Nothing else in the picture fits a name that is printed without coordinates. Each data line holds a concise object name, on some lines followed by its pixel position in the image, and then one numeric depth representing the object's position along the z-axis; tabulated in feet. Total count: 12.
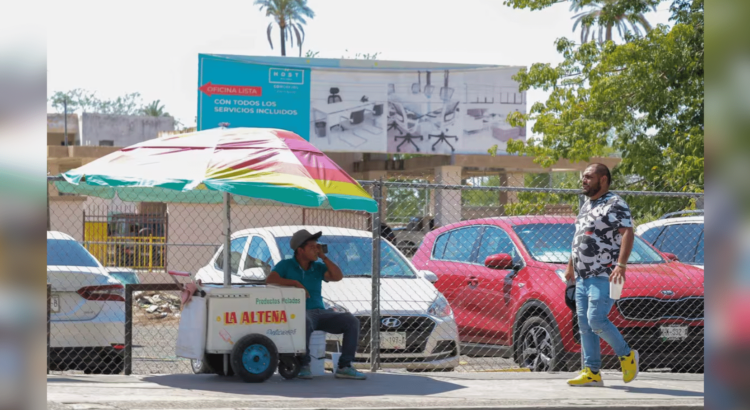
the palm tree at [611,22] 132.67
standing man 49.52
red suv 60.13
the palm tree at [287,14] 392.88
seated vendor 53.98
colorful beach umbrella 46.85
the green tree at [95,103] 624.06
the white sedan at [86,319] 54.65
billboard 248.32
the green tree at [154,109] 552.82
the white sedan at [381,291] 60.08
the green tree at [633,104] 118.62
